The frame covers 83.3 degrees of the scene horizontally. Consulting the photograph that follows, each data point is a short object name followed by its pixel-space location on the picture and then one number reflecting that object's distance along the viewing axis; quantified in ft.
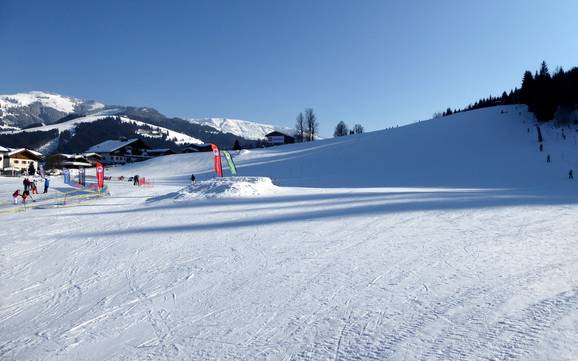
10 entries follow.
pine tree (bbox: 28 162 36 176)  160.78
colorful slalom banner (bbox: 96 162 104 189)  77.61
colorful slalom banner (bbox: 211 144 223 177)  74.96
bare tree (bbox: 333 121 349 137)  366.10
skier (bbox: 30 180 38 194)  80.91
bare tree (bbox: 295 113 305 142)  313.53
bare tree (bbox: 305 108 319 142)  312.09
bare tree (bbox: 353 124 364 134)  390.07
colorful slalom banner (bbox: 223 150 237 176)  78.33
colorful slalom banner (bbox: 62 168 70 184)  100.42
